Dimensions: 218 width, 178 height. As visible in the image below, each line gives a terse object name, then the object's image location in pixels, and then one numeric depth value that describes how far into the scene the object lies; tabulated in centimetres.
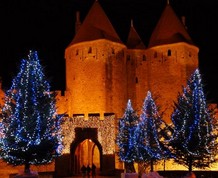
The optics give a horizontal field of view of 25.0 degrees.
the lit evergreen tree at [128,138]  2641
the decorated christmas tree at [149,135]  2505
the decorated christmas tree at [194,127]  2144
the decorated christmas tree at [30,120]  2012
